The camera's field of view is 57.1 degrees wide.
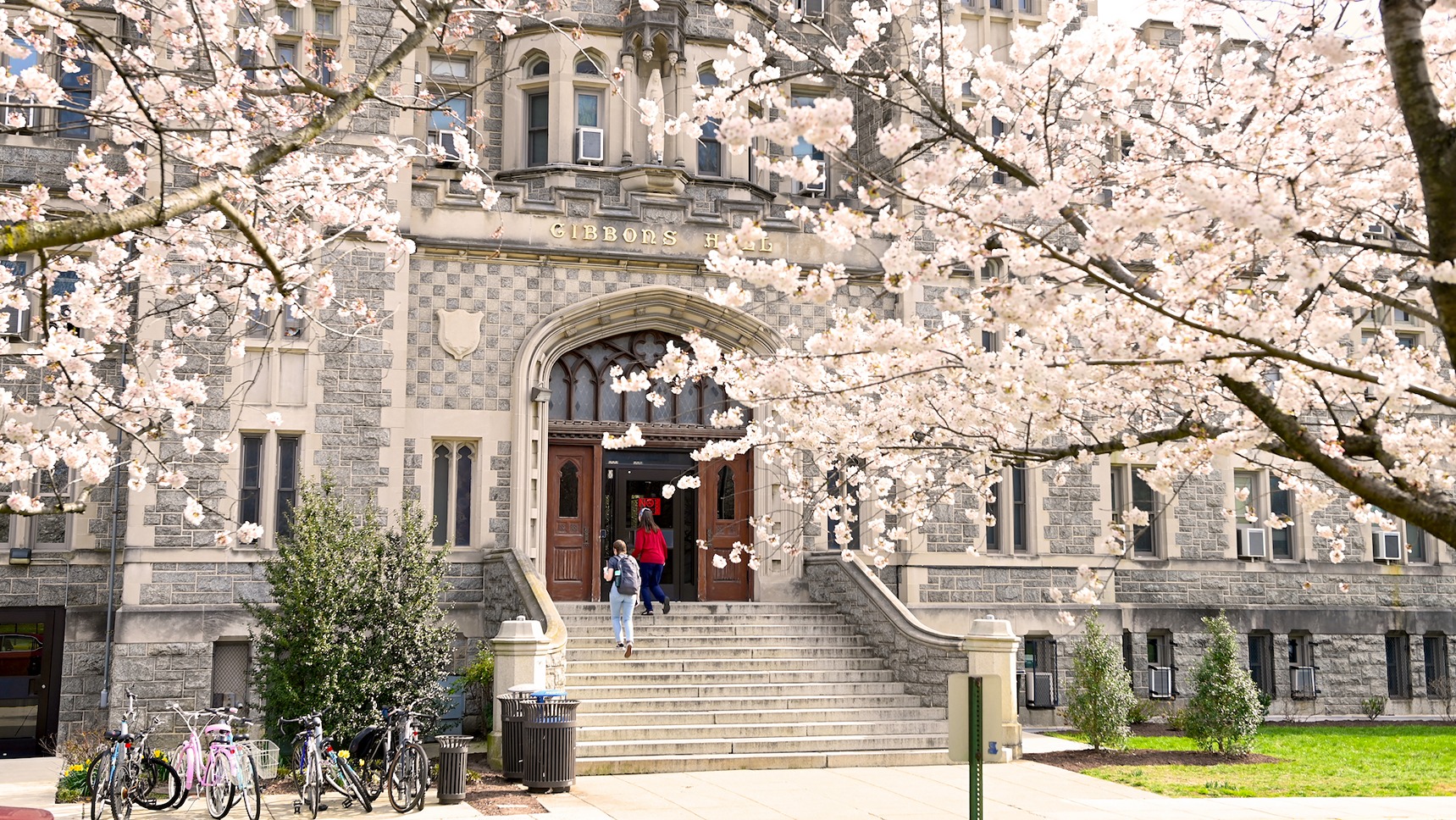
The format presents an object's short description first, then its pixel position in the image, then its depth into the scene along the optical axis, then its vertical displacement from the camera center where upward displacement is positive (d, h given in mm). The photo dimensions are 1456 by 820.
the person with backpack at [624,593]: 16734 -345
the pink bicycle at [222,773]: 11719 -1835
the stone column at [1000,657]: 15945 -1112
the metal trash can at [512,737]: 13461 -1718
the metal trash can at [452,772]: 12703 -1950
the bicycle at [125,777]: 11805 -1892
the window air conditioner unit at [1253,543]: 22219 +356
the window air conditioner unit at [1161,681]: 21000 -1820
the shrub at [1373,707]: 22062 -2344
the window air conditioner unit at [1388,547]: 23094 +295
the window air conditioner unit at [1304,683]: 22062 -1941
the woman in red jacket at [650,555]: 18312 +143
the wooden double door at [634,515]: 19484 +754
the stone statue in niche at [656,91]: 20188 +7283
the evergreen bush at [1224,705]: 16125 -1686
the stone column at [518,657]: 14383 -981
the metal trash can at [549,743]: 13266 -1760
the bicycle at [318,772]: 11820 -1857
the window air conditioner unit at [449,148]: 20969 +6605
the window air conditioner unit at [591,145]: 20422 +6386
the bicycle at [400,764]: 12094 -1823
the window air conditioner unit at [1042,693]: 19766 -1887
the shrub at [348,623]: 13523 -581
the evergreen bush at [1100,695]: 16266 -1584
